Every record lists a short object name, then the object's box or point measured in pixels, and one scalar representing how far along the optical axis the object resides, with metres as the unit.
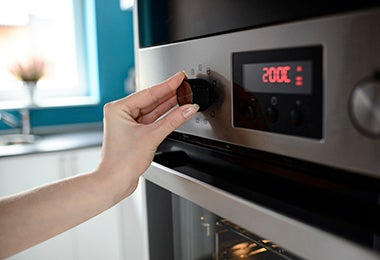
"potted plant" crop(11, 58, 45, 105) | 2.42
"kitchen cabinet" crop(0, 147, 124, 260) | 1.92
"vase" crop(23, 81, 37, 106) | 2.42
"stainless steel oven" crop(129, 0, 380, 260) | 0.33
